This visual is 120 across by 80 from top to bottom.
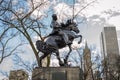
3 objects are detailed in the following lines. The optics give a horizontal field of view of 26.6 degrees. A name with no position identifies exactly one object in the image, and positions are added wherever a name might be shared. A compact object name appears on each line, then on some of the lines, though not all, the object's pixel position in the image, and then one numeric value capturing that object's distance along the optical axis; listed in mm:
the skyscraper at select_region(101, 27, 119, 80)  179100
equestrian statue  13180
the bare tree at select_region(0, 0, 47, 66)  22750
